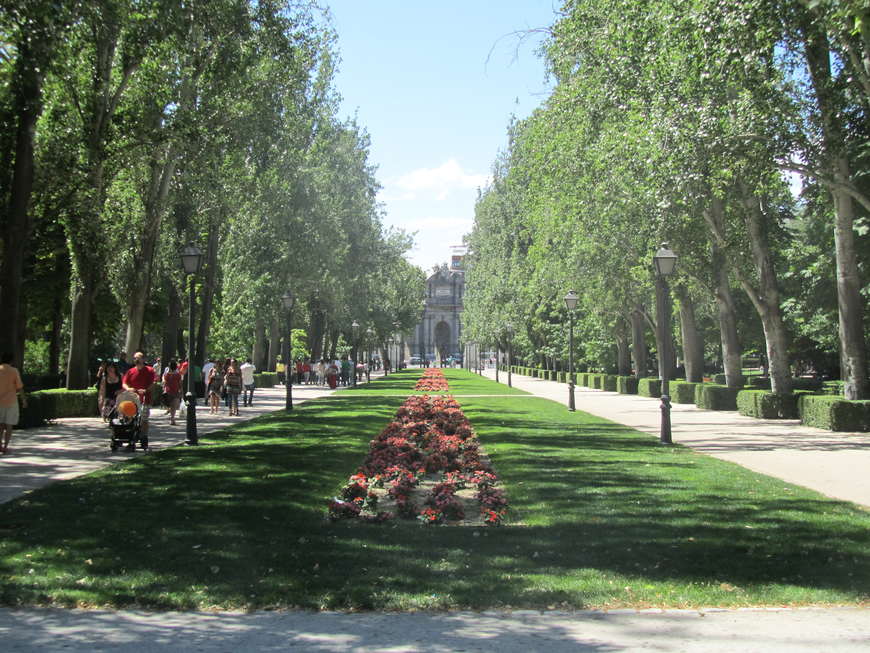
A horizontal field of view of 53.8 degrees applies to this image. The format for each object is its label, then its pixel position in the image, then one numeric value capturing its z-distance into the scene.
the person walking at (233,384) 24.12
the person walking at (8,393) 13.45
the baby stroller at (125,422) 14.37
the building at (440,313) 137.88
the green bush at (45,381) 28.73
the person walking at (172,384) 20.23
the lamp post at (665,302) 15.52
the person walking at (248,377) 27.98
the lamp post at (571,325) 26.15
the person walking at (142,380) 15.44
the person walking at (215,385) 25.45
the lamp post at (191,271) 15.84
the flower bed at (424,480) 8.70
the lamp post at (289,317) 25.66
